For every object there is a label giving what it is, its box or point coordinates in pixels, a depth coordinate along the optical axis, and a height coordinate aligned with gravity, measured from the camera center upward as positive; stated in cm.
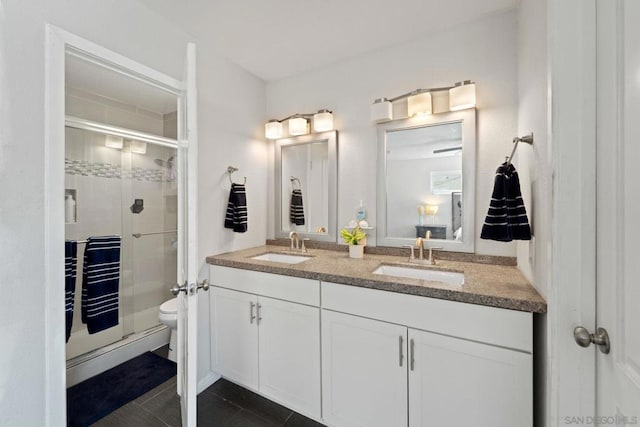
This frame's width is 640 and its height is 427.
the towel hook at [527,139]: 122 +34
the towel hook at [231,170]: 213 +34
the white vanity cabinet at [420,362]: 109 -70
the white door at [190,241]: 122 -14
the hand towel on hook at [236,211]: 208 +1
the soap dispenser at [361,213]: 205 -1
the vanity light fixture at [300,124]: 217 +75
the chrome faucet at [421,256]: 172 -30
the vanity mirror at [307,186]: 221 +23
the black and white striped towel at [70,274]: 170 -41
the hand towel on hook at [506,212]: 122 +0
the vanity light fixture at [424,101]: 165 +74
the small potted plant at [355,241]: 194 -22
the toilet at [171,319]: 208 -84
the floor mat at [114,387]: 163 -124
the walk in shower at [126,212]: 225 +0
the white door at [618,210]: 68 +1
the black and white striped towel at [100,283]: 197 -54
